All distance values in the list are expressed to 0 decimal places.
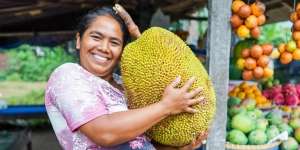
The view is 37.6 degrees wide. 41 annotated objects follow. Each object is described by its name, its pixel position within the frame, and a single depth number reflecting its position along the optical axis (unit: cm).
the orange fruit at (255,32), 268
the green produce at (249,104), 304
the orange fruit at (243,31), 259
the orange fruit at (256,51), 274
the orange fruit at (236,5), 260
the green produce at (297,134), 303
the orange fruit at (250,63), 273
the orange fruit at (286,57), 288
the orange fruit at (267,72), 276
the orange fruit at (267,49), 276
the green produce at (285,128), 300
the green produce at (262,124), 286
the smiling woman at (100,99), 138
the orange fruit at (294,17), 286
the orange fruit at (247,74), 277
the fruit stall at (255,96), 267
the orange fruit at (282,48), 291
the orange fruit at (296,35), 283
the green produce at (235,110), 297
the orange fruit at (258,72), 272
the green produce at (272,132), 285
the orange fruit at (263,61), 273
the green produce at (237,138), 274
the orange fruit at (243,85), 336
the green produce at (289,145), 290
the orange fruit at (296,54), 284
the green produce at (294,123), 312
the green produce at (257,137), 275
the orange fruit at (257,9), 268
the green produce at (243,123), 282
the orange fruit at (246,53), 280
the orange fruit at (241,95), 326
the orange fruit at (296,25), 281
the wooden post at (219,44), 252
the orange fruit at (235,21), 255
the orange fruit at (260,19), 270
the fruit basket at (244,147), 273
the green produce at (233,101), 310
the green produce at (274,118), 304
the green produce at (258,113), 303
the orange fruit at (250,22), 263
